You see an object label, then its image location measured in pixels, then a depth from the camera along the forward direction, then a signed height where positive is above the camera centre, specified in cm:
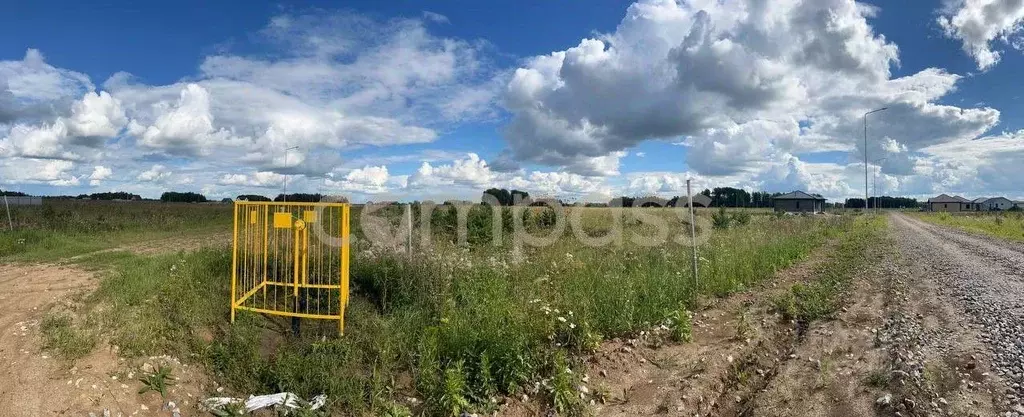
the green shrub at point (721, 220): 1852 -33
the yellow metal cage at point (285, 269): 621 -82
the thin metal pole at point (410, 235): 800 -39
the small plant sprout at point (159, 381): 496 -162
